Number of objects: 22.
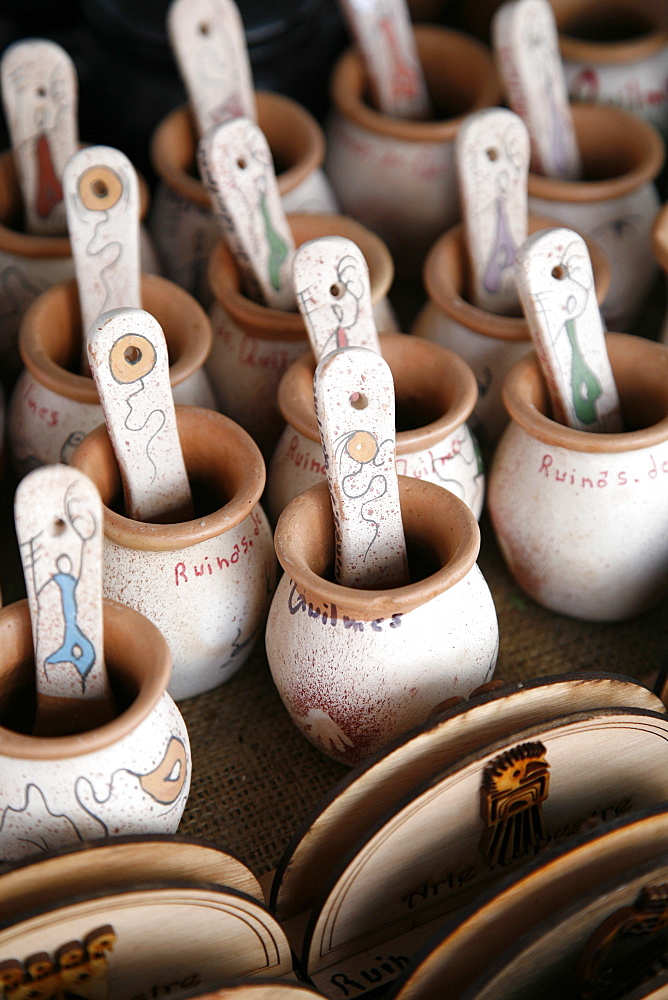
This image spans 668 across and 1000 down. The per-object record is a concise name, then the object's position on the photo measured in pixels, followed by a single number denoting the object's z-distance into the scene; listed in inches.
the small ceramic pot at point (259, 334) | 31.8
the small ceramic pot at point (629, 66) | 40.0
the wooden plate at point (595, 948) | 19.5
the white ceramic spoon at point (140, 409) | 24.5
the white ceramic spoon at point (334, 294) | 26.5
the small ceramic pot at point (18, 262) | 33.6
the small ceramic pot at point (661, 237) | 31.6
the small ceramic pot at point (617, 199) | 35.5
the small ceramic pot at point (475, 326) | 31.5
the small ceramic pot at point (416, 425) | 27.5
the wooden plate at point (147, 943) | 19.0
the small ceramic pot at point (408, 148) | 38.3
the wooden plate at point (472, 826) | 21.5
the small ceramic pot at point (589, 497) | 27.5
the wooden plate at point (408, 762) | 21.6
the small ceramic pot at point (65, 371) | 29.1
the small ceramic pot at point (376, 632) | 23.6
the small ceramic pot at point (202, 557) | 25.1
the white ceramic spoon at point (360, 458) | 23.1
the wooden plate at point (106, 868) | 19.5
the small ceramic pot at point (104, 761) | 21.0
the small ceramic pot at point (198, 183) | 36.2
